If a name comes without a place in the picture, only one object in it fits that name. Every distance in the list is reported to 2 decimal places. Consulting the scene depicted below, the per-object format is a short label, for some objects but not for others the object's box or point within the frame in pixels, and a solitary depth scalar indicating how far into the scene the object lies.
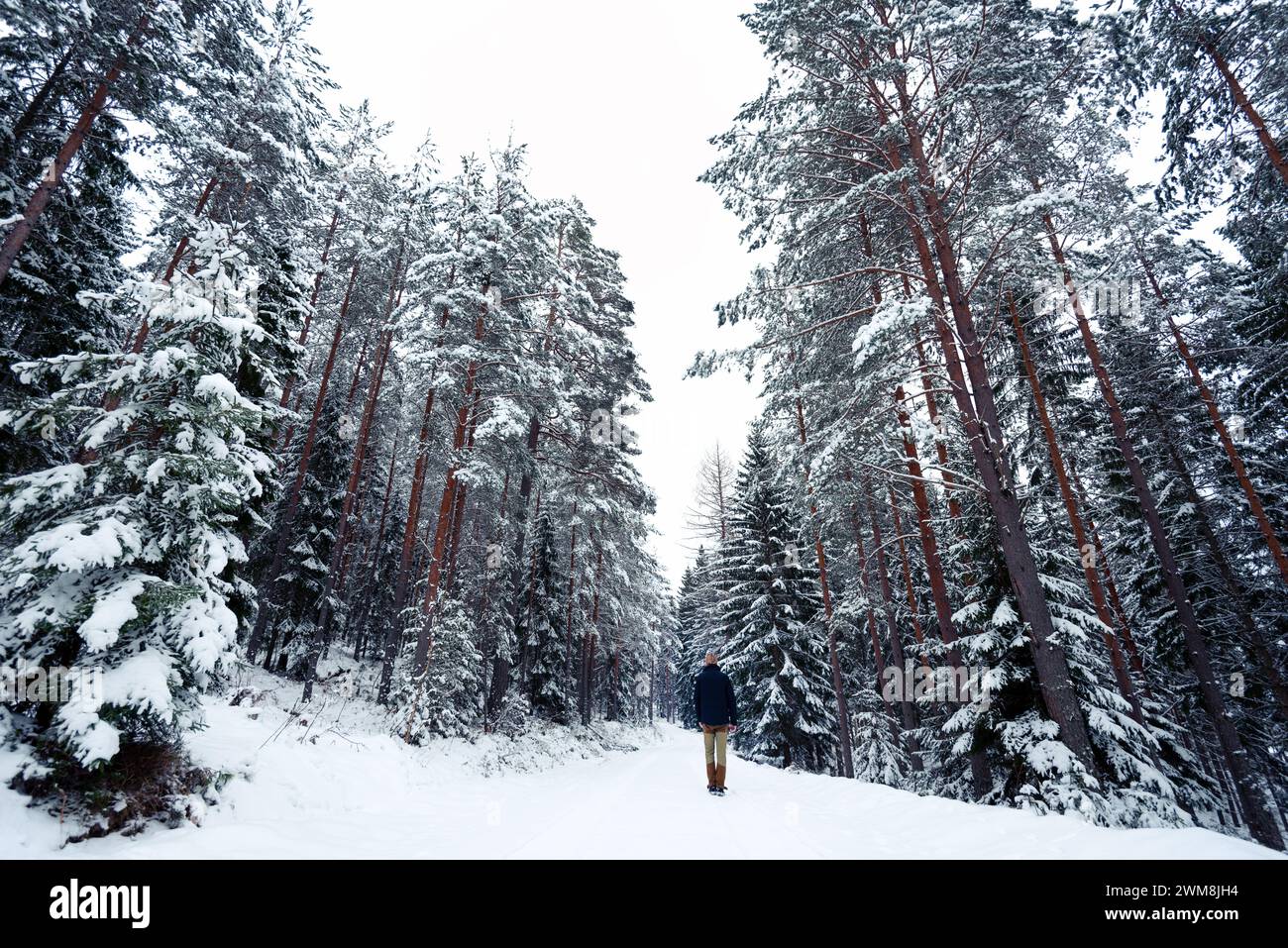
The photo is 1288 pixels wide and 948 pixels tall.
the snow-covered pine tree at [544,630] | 23.82
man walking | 7.98
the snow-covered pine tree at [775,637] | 20.19
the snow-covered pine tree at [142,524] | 4.04
